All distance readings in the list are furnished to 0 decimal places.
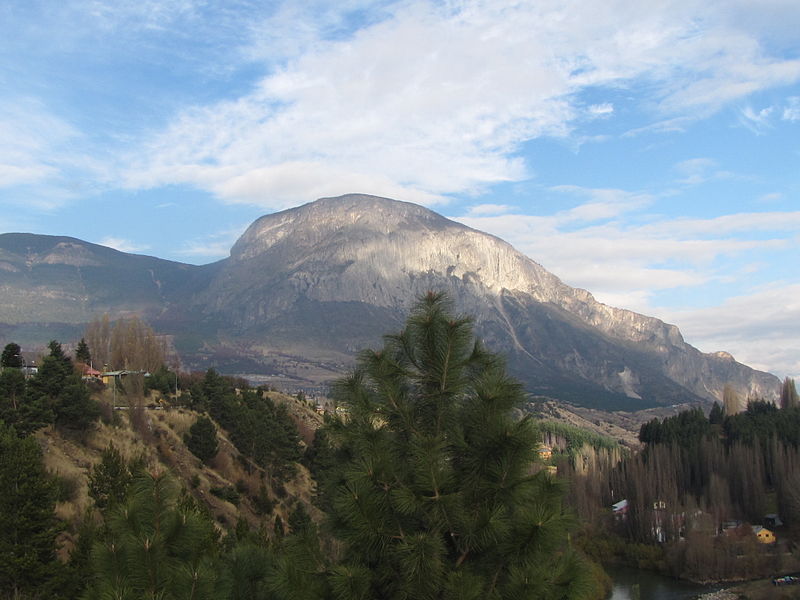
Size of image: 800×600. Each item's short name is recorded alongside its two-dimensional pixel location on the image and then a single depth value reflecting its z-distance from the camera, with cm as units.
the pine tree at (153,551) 855
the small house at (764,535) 7975
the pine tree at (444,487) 794
